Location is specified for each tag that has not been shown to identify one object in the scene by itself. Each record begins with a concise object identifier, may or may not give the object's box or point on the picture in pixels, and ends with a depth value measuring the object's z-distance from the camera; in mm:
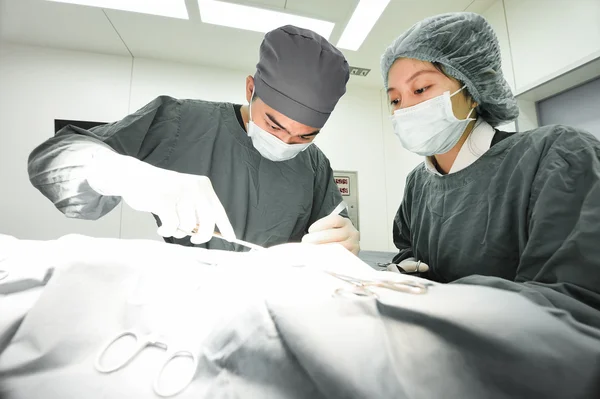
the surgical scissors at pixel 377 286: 465
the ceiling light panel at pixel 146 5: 2178
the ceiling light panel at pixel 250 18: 2248
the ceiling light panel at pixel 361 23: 2242
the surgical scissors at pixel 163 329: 334
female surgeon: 627
